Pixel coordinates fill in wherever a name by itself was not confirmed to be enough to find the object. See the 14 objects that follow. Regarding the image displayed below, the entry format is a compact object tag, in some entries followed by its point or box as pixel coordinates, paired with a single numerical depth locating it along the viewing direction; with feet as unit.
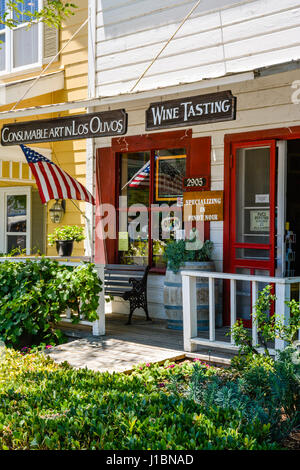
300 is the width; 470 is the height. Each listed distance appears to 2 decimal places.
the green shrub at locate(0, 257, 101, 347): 21.62
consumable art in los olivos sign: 21.34
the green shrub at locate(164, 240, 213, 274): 23.63
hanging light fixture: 31.71
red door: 22.61
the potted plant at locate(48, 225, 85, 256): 29.37
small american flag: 27.55
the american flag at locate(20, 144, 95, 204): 25.03
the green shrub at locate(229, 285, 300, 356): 14.49
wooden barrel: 22.49
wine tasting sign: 17.95
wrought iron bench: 25.03
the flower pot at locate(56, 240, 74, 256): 29.34
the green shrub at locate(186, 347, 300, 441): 11.55
